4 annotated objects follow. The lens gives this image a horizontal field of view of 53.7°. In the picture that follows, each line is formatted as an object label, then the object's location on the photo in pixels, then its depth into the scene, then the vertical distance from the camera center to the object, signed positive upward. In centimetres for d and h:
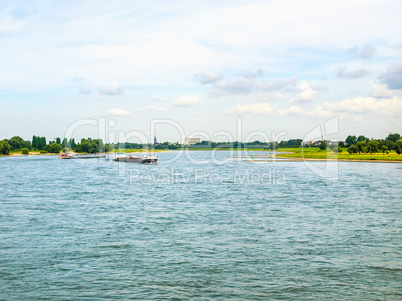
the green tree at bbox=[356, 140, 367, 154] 18540 +76
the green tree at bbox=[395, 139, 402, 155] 16100 +56
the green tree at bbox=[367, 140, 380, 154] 18589 +74
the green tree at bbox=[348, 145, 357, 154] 18788 -61
